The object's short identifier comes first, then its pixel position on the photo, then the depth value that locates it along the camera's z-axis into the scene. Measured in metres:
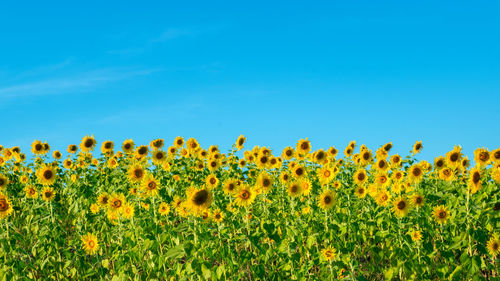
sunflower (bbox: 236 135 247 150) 13.12
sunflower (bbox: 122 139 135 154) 12.10
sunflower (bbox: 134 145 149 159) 10.77
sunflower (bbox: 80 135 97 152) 13.05
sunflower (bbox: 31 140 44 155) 13.39
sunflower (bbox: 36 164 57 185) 9.49
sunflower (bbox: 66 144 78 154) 13.55
